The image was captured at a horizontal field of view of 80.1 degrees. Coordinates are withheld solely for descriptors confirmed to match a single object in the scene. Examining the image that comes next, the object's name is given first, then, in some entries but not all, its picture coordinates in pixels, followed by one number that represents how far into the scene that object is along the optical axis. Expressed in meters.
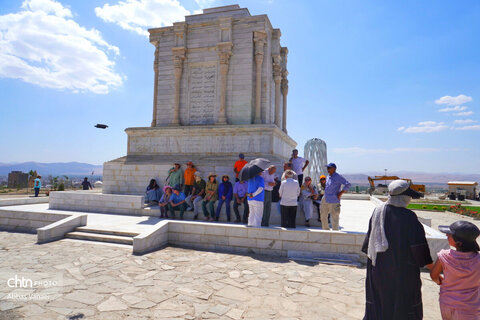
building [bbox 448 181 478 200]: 37.00
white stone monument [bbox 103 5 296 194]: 13.80
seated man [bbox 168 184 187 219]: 9.70
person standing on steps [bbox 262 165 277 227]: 7.82
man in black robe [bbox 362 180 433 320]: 2.82
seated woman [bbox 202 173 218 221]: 9.36
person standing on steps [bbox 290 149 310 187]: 9.81
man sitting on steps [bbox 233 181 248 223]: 8.88
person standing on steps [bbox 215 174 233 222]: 9.22
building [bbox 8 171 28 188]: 37.75
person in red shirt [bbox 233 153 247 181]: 10.36
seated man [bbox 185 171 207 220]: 9.71
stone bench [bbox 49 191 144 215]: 10.77
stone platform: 6.63
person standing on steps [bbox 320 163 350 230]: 7.05
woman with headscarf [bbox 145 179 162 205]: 11.77
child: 2.52
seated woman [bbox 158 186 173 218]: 9.82
